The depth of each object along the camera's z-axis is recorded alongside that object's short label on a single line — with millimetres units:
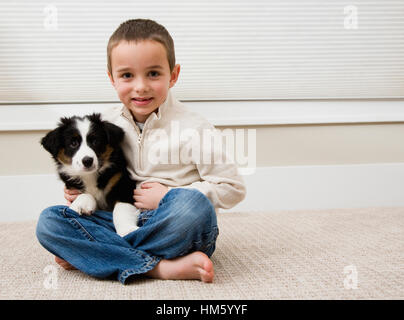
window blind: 2115
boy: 1122
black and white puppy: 1198
